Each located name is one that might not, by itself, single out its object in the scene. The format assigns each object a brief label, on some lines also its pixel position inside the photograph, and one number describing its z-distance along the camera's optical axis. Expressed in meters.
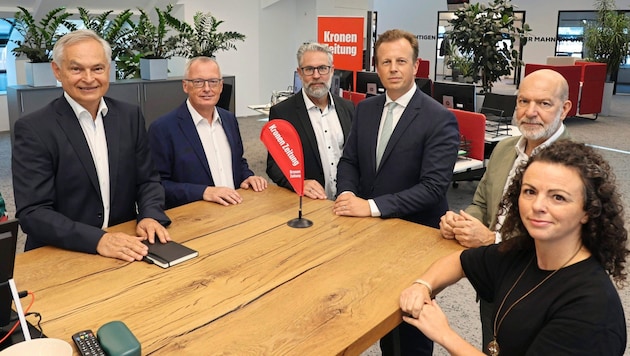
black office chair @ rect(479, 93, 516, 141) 5.12
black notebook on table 1.82
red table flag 2.27
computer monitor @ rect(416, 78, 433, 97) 5.49
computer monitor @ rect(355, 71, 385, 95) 6.25
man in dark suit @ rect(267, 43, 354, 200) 3.00
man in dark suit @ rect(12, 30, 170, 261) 1.94
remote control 1.28
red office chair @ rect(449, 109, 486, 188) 4.49
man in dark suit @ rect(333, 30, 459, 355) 2.37
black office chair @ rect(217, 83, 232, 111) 6.60
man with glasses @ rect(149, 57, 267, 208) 2.73
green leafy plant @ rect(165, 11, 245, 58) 8.15
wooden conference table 1.39
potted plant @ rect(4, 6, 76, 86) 6.67
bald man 2.01
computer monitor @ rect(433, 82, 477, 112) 5.09
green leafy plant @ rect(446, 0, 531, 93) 7.38
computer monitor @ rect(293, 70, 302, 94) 6.90
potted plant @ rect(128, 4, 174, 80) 7.66
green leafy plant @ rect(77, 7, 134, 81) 7.49
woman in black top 1.28
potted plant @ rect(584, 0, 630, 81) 11.30
